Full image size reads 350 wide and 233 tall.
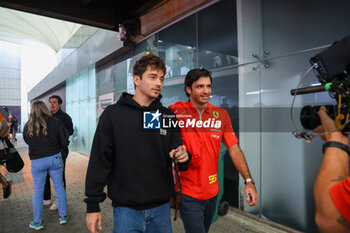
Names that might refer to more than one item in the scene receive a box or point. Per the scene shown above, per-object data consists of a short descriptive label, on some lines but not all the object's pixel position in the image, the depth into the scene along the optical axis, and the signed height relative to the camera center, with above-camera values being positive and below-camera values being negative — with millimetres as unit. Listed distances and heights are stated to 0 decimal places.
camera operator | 882 -281
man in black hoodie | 1564 -335
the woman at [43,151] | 3285 -437
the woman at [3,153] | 3824 -565
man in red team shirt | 1959 -291
